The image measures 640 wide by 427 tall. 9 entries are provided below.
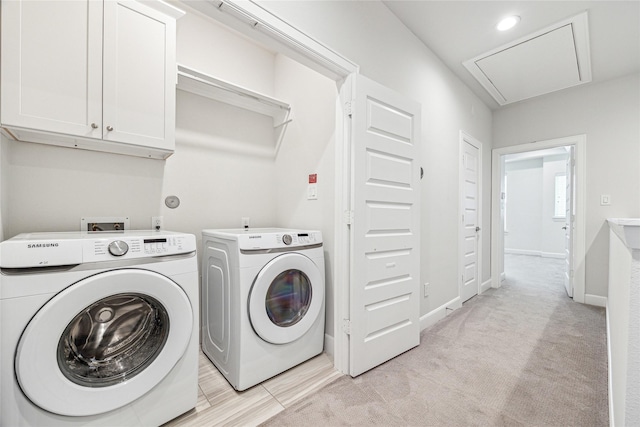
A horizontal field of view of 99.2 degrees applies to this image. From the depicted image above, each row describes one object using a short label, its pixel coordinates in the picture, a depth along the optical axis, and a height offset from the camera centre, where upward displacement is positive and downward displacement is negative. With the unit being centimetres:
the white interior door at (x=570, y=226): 356 -15
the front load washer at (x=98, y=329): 96 -50
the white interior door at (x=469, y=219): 323 -6
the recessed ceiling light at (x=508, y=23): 224 +162
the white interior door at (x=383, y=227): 179 -10
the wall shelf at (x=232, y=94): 197 +96
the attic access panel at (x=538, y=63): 241 +158
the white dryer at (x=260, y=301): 160 -58
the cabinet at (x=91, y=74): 124 +71
